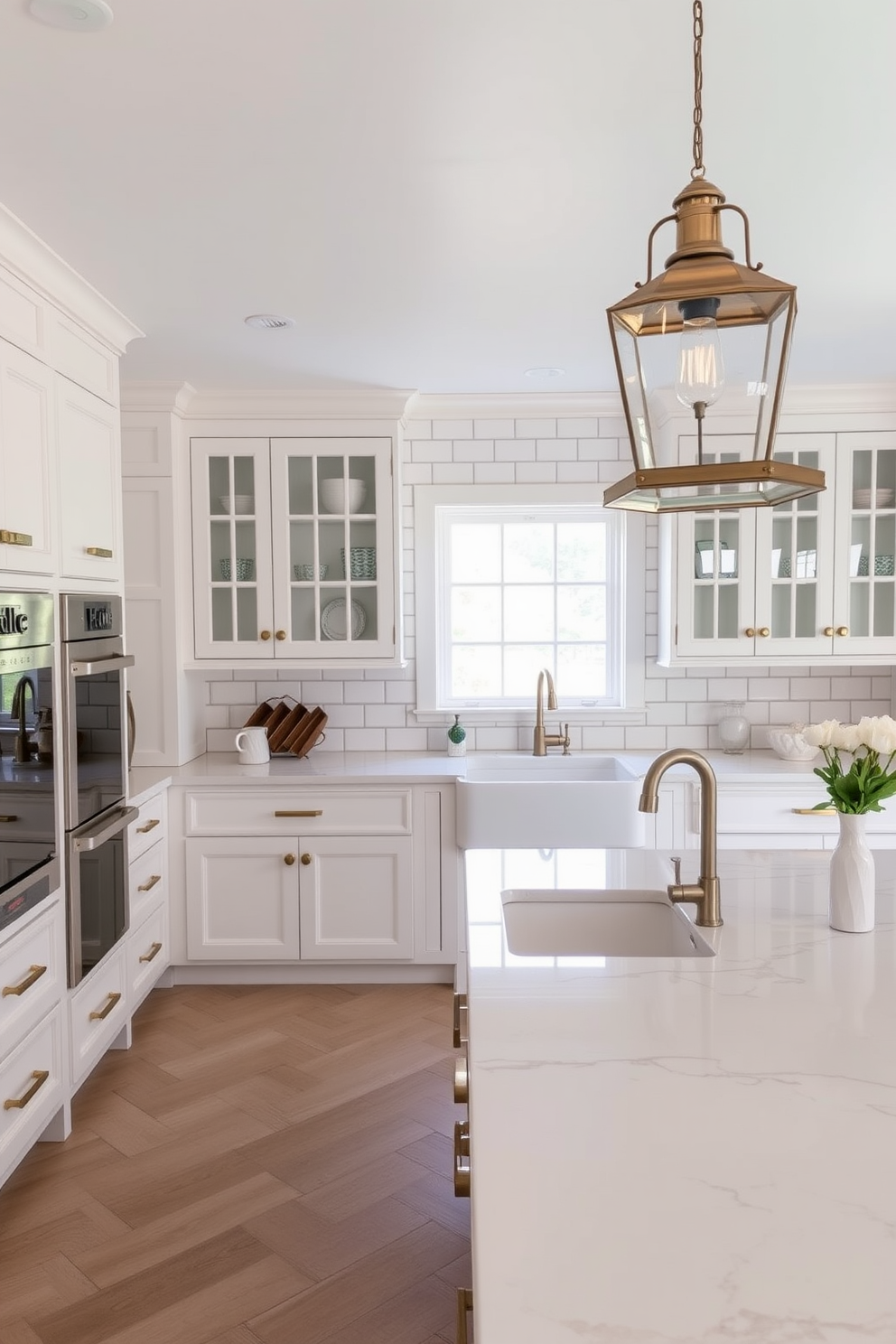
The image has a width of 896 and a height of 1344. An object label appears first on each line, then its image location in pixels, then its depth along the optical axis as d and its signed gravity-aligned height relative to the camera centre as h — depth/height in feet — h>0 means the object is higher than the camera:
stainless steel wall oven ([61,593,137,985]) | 9.42 -1.39
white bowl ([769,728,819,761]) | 13.78 -1.58
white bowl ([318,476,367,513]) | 13.87 +1.92
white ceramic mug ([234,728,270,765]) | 13.89 -1.53
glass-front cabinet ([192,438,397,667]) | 13.87 +1.24
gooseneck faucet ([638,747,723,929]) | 5.95 -1.29
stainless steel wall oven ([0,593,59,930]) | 7.99 -1.00
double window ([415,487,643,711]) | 15.16 +0.42
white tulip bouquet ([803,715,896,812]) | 5.99 -0.83
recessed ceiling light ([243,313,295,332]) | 10.53 +3.32
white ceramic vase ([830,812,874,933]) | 6.05 -1.52
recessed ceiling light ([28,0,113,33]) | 5.25 +3.30
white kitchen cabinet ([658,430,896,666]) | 13.78 +0.85
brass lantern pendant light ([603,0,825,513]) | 4.31 +1.21
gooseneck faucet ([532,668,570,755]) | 14.38 -1.51
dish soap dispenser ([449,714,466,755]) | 14.48 -1.54
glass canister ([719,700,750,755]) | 14.56 -1.47
